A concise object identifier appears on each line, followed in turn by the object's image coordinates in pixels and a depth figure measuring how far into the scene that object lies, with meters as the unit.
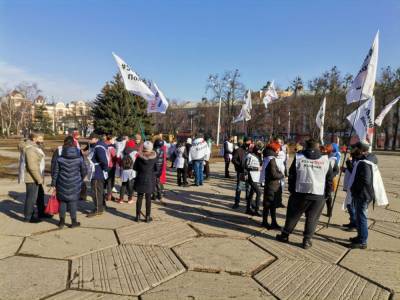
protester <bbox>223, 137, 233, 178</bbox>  12.97
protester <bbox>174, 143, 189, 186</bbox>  10.62
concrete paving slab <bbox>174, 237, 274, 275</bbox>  4.35
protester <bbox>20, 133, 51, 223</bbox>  6.18
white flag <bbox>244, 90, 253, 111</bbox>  24.84
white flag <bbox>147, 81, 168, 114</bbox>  12.77
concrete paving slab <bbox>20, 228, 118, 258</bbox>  4.75
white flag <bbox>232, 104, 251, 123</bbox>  21.81
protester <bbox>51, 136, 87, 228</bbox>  5.83
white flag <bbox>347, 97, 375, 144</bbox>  7.37
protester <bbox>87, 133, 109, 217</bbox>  6.81
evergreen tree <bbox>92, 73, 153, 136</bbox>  32.12
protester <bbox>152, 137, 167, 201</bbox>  8.33
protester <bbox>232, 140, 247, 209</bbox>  7.51
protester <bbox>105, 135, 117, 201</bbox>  8.00
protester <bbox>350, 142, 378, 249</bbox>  5.16
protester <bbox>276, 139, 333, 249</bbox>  5.10
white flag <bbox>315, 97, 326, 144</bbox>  17.70
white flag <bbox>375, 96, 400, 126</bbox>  10.21
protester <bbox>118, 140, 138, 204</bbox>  7.86
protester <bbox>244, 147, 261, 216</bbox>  6.93
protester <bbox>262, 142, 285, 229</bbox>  6.08
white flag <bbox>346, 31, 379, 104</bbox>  6.61
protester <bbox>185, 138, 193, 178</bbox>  10.86
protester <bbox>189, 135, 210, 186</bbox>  10.27
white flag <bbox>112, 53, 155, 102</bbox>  10.37
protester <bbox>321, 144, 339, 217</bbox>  6.70
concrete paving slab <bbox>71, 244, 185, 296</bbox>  3.76
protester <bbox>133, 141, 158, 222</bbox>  6.25
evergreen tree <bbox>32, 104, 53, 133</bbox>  73.12
